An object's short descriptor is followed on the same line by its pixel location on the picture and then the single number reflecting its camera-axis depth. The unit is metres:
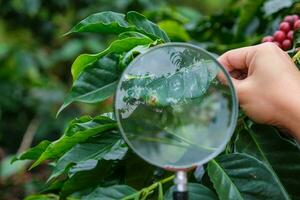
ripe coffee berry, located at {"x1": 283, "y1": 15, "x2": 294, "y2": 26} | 0.95
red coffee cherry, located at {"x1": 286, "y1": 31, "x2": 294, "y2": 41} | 0.90
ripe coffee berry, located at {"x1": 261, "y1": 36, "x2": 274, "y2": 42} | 0.93
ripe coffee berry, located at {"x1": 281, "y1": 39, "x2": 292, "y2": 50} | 0.90
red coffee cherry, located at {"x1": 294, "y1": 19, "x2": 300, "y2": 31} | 0.90
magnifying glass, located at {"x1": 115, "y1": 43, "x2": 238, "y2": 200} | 0.56
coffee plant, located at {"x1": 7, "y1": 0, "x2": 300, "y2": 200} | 0.62
